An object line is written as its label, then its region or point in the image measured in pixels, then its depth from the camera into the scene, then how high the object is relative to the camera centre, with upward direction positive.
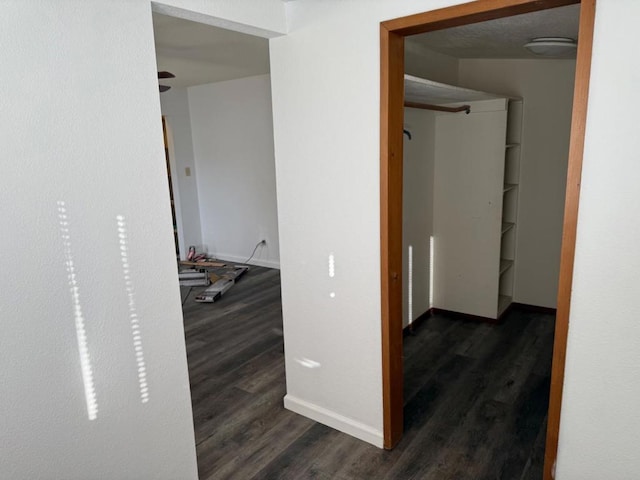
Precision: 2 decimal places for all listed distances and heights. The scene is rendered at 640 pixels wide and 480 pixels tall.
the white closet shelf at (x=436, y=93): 2.63 +0.41
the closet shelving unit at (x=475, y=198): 3.72 -0.39
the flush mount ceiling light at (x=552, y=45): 2.88 +0.68
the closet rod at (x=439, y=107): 3.17 +0.35
